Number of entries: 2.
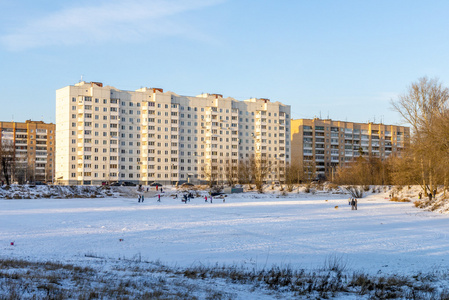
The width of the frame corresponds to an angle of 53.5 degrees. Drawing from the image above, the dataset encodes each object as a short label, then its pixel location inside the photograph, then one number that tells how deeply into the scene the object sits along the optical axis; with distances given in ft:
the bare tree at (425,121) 140.12
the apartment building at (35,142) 524.93
